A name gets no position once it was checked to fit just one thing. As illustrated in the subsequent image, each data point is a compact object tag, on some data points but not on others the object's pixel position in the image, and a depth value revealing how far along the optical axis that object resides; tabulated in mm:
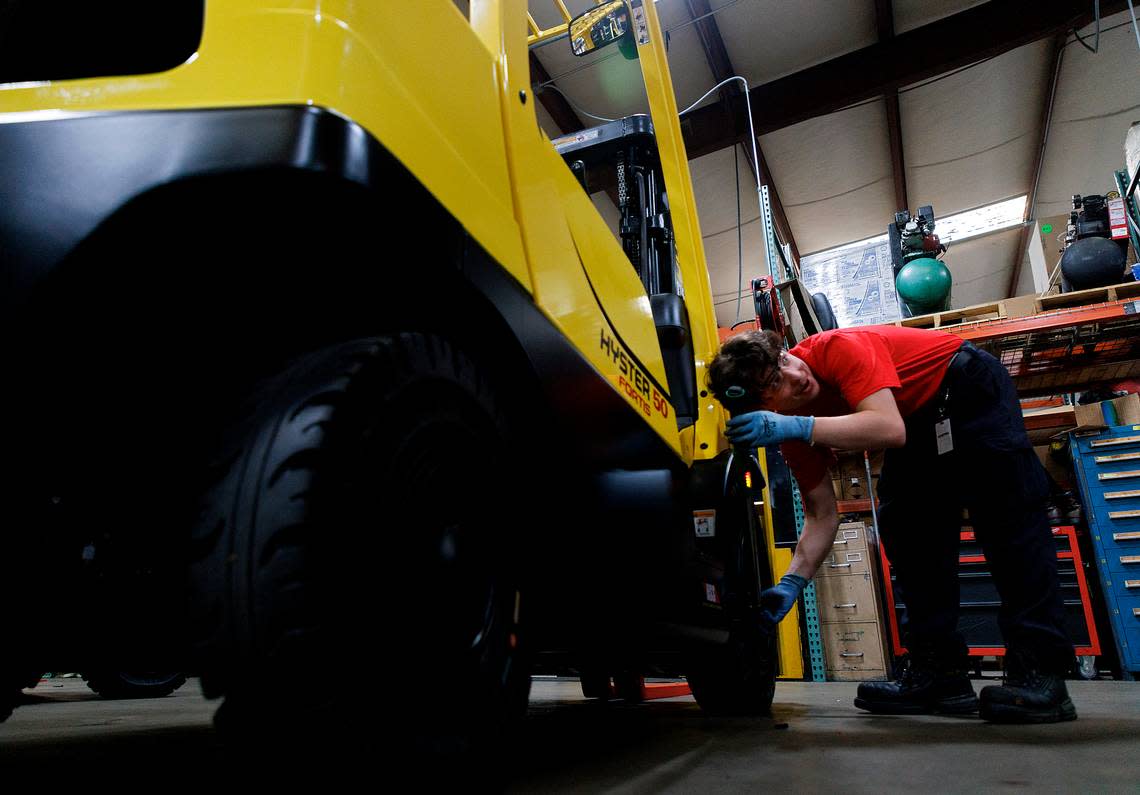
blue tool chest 3998
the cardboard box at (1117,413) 4207
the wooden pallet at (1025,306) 4426
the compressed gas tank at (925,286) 4891
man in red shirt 1947
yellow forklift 666
